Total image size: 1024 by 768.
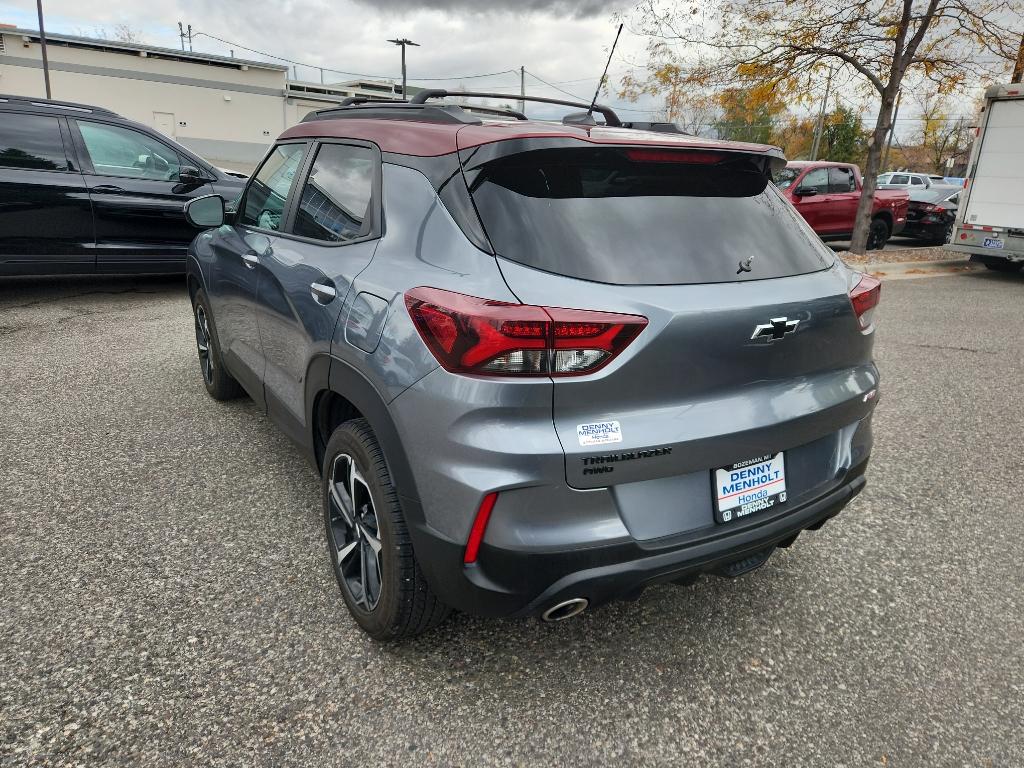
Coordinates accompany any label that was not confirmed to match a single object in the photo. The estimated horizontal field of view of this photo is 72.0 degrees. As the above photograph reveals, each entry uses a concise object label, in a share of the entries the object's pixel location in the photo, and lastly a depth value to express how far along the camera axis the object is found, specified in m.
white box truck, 11.02
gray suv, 1.80
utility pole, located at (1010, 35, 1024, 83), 12.61
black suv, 6.92
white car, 22.02
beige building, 37.24
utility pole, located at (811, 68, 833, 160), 13.03
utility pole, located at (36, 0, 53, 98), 31.84
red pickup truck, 12.73
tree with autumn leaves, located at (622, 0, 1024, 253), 12.14
